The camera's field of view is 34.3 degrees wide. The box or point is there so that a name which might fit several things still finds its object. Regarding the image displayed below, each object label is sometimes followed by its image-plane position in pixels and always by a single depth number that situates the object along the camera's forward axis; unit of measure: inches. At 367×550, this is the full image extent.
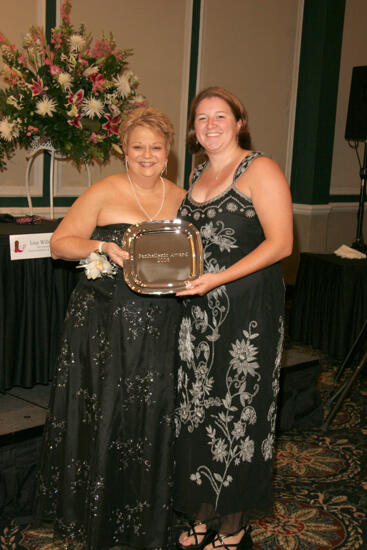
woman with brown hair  79.2
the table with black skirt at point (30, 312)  112.6
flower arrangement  117.7
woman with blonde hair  83.8
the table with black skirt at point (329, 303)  173.5
